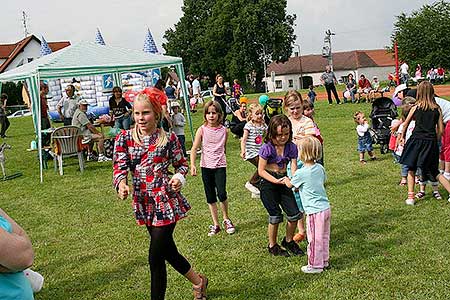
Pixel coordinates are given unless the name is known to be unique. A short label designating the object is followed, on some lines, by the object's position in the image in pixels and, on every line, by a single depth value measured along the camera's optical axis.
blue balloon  13.48
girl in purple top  5.46
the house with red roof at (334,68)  95.56
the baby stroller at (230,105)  17.81
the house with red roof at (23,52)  66.38
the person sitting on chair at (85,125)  12.47
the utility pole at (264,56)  61.27
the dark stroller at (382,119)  11.65
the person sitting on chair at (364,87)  25.86
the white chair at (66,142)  11.85
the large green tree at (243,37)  60.22
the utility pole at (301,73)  93.29
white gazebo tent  11.77
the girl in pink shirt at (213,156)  6.48
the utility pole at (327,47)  66.62
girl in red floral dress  4.17
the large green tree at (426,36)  51.47
